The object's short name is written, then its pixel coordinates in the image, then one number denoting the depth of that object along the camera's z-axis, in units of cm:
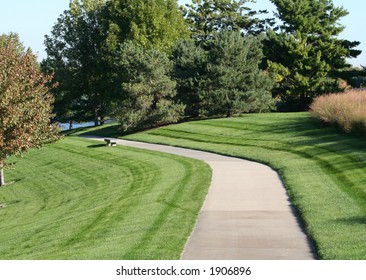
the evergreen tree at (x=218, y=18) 6806
